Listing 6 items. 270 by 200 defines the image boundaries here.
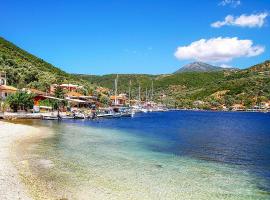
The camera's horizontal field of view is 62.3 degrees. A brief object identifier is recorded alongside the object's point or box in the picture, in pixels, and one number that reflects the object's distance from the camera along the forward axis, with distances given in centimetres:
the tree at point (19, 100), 5160
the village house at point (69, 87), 7679
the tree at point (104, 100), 9093
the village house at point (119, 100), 10147
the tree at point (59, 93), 6484
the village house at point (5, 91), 5625
